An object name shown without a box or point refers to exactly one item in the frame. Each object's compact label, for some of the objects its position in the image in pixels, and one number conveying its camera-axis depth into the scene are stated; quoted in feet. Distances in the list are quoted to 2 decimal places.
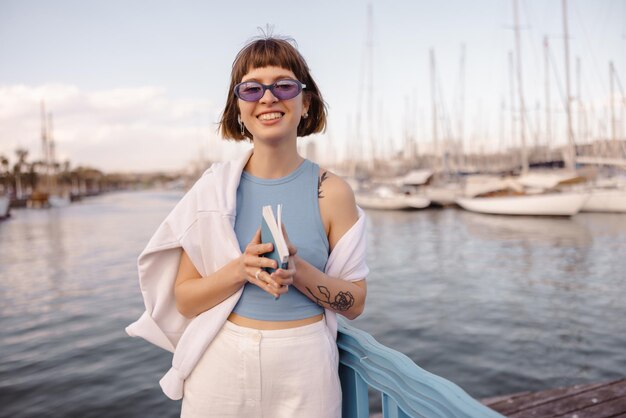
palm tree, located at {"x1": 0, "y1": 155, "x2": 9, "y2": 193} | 292.20
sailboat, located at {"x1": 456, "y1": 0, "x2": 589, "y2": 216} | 85.51
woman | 5.09
